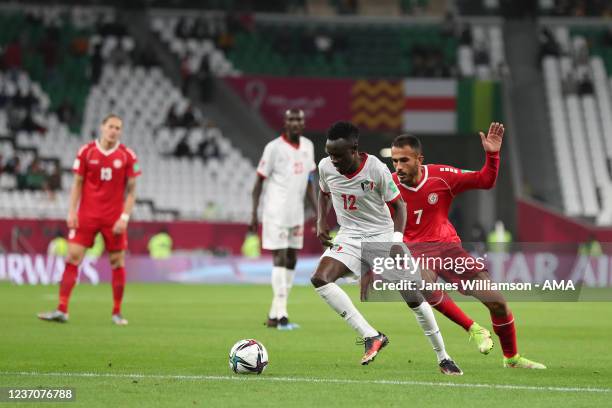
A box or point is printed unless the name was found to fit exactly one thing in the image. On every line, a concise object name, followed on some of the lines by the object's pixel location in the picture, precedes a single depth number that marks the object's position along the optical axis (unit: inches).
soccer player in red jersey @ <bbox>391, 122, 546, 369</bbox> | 770.8
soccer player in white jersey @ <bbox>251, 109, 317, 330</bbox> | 1143.0
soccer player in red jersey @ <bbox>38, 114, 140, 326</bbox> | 1125.1
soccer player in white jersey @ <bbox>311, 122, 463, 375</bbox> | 755.4
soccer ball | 732.0
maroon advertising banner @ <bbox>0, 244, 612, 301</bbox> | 1818.4
